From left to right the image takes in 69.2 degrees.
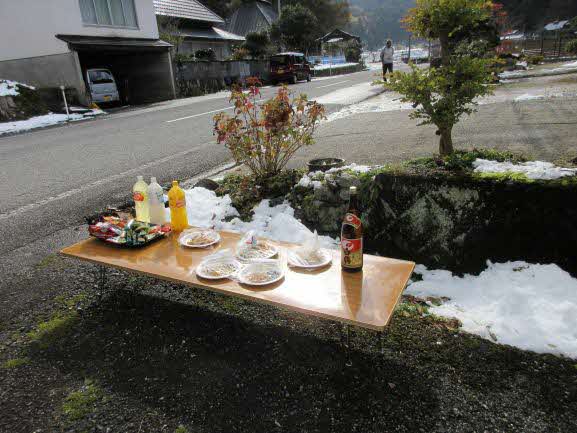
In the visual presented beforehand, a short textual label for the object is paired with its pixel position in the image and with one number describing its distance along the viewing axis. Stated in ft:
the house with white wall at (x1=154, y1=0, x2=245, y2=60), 94.63
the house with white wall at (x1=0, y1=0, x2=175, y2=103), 57.47
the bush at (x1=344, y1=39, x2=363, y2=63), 161.79
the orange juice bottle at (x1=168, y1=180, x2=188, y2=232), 11.45
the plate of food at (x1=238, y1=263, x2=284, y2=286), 8.36
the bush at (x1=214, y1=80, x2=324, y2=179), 15.40
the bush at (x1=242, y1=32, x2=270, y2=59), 116.16
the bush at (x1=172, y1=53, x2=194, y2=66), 75.97
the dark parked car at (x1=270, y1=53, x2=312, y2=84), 86.48
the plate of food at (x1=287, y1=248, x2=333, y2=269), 8.94
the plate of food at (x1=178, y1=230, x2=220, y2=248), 10.37
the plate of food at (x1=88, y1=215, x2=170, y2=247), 10.46
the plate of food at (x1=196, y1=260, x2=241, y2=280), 8.69
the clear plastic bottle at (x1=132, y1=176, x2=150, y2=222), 11.82
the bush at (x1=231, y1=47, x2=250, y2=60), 102.25
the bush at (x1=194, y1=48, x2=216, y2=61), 96.68
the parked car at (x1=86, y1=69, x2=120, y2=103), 59.36
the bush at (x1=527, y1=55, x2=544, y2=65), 65.18
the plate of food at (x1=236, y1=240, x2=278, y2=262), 9.50
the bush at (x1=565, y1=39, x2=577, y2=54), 73.03
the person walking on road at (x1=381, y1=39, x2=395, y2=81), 57.72
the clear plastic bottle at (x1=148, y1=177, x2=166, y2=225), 11.65
